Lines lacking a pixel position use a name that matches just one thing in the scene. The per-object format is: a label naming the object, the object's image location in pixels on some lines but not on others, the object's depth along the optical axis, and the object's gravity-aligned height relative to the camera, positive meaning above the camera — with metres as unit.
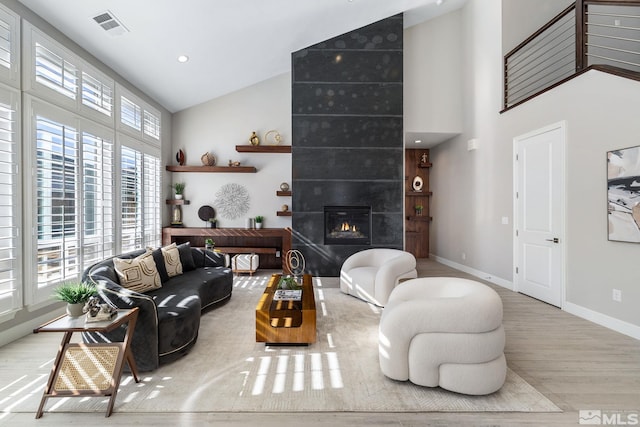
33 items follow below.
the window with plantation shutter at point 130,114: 4.73 +1.57
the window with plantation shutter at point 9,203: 2.80 +0.08
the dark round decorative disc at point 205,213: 6.29 -0.02
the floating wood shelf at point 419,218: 7.50 -0.16
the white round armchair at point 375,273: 3.94 -0.84
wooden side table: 1.99 -1.04
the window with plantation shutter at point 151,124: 5.45 +1.59
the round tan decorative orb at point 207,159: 6.24 +1.07
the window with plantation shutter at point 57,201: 3.19 +0.12
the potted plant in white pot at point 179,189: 6.27 +0.46
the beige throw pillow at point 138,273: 3.16 -0.65
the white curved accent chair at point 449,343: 2.08 -0.91
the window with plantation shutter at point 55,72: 3.20 +1.56
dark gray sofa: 2.43 -0.89
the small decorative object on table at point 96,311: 2.09 -0.68
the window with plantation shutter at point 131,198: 4.72 +0.23
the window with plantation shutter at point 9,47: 2.81 +1.54
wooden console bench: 5.86 -0.56
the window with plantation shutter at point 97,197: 3.84 +0.20
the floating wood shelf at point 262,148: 6.10 +1.26
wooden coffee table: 2.83 -1.05
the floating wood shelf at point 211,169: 6.20 +0.86
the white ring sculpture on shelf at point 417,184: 7.48 +0.66
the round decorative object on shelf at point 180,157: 6.33 +1.12
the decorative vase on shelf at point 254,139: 6.19 +1.45
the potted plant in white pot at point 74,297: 2.15 -0.59
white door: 3.97 -0.04
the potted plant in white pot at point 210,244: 5.27 -0.55
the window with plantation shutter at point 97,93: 3.89 +1.58
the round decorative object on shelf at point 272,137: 6.33 +1.53
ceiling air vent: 3.43 +2.17
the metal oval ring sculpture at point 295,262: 5.62 -0.93
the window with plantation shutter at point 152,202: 5.46 +0.18
